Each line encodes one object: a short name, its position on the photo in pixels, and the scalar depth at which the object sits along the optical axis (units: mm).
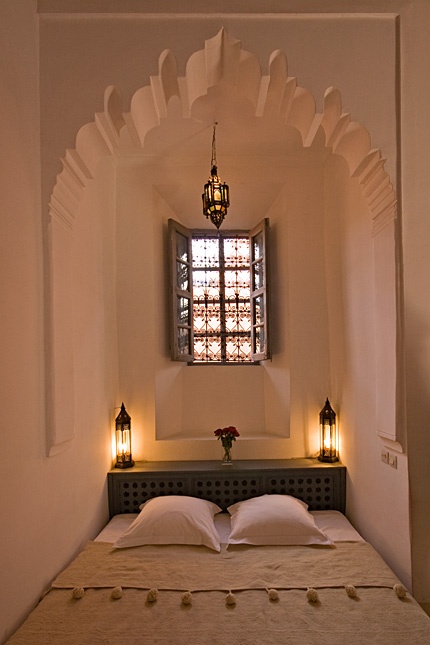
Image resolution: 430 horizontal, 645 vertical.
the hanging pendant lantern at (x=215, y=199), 3334
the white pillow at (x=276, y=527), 2941
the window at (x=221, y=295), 4676
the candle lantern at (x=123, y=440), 3779
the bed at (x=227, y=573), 2037
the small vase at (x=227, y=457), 3754
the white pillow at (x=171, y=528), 2932
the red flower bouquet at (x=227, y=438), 3752
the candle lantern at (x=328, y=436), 3787
